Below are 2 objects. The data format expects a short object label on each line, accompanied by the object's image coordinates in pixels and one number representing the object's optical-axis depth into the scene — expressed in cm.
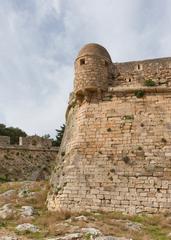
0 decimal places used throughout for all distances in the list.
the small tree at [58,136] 3915
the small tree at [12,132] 4562
